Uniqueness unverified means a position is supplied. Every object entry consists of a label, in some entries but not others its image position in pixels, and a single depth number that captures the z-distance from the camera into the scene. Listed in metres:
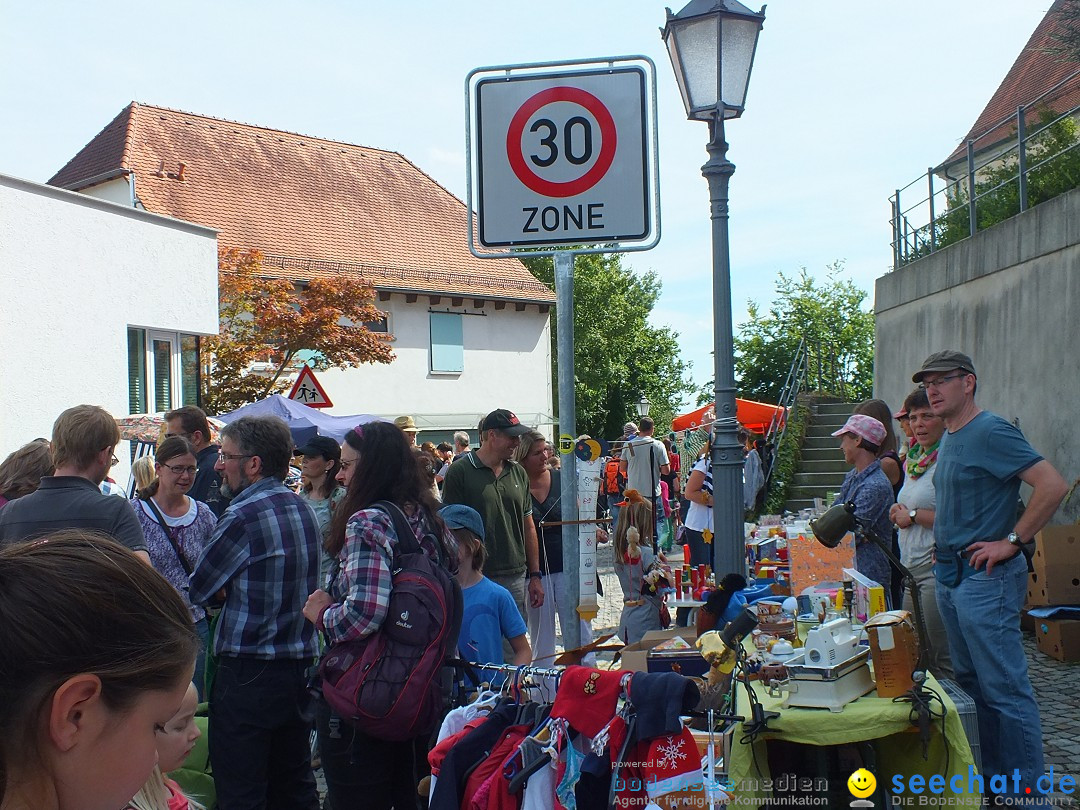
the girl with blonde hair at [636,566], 6.33
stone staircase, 17.84
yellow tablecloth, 3.35
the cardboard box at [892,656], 3.50
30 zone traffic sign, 3.44
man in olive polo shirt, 6.23
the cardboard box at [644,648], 4.35
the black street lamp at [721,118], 5.53
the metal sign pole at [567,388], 3.49
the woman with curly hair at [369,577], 3.49
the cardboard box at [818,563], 5.32
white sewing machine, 3.47
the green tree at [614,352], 51.31
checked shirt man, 3.95
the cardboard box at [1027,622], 8.25
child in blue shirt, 4.53
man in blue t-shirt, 4.22
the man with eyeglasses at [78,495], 3.97
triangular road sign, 13.75
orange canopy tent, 22.09
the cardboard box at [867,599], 4.22
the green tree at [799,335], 40.12
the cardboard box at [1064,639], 7.42
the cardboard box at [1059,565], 7.86
